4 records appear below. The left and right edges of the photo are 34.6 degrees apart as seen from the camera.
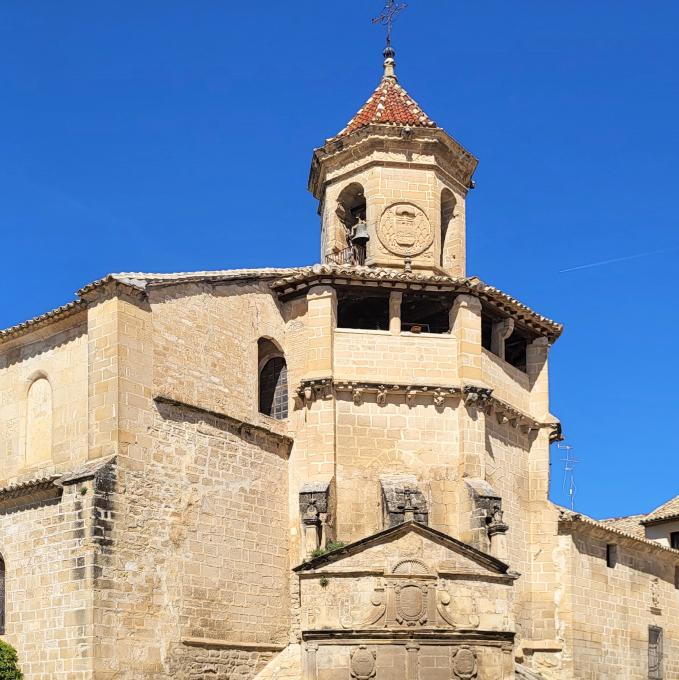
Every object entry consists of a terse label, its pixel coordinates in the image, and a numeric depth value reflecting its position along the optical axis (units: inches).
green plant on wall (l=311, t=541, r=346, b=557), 799.5
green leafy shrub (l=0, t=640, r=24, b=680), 725.3
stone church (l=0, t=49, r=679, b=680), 705.0
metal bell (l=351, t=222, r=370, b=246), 980.6
